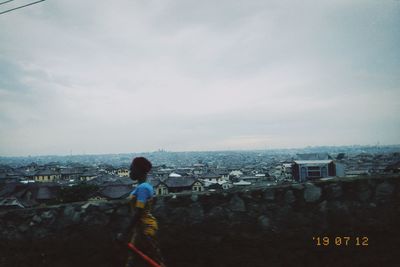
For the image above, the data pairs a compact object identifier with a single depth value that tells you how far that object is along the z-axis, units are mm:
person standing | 3369
